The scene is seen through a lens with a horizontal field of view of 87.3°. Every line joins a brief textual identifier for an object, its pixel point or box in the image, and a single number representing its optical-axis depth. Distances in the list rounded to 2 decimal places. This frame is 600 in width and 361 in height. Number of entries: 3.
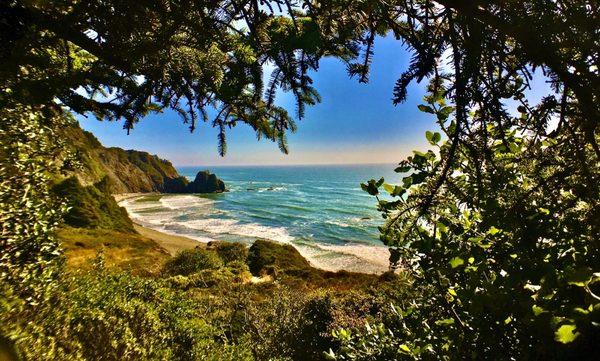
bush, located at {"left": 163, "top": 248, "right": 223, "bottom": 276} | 22.81
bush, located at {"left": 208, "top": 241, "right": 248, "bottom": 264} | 28.11
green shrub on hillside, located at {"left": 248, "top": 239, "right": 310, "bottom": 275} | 27.28
